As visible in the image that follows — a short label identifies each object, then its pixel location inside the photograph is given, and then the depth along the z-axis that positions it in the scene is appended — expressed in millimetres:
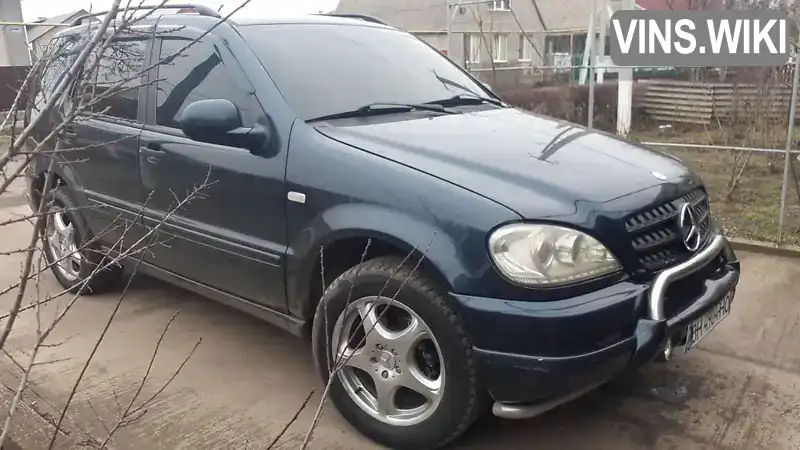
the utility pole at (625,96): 10344
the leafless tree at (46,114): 1707
